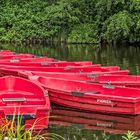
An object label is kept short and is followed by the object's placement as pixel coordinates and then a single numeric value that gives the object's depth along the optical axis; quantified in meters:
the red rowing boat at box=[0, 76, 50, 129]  9.36
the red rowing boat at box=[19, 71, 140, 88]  13.12
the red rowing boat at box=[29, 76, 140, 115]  10.76
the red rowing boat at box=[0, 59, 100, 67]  15.55
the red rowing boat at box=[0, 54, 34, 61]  17.75
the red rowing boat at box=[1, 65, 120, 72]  14.49
